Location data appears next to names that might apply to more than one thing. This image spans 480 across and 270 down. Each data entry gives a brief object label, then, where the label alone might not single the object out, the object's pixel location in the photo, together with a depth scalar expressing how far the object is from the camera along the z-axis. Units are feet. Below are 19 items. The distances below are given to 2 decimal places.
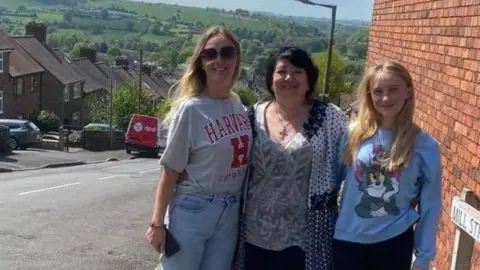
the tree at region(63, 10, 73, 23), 620.49
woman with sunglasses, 12.39
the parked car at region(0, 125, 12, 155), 102.94
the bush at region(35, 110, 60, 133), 164.75
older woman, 12.40
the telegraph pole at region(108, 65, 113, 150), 154.33
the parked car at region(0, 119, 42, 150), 119.34
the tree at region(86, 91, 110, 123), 198.90
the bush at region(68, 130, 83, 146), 152.56
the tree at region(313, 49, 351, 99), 122.62
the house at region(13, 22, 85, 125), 185.16
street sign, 12.98
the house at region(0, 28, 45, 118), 156.15
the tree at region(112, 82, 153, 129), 189.67
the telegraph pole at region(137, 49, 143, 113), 181.57
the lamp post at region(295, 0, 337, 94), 65.00
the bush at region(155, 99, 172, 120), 173.11
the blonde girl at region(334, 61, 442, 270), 11.94
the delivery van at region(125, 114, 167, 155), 133.59
